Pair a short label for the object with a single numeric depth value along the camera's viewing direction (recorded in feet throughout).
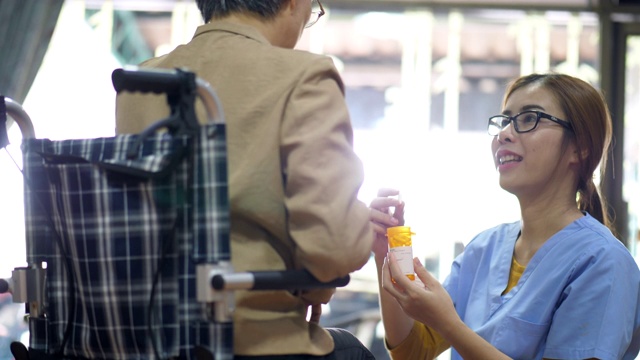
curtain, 12.38
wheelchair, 6.55
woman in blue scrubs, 8.03
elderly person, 6.83
